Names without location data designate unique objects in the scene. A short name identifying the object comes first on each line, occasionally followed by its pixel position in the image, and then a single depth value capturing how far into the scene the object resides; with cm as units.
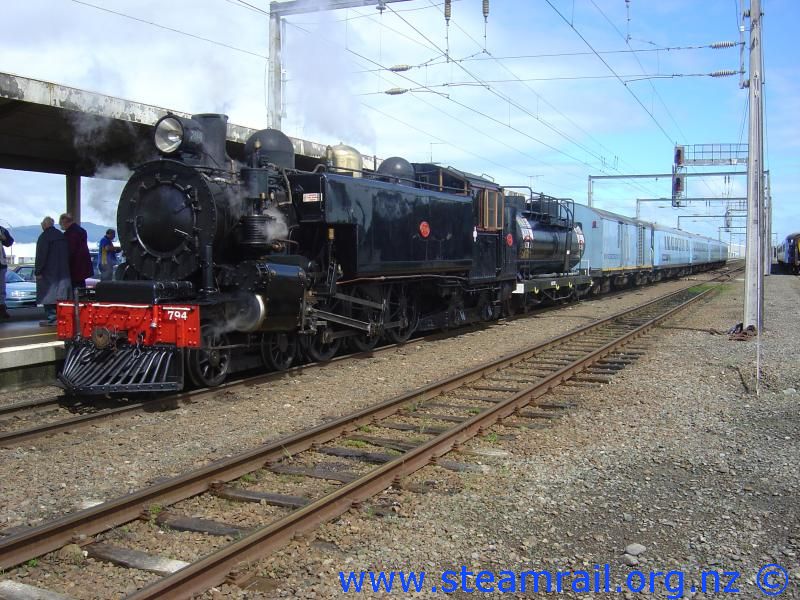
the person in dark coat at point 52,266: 932
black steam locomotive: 689
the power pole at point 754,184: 1195
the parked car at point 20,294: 1497
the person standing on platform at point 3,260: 1069
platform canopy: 805
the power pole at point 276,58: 1170
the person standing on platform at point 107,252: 1179
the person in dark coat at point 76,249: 942
